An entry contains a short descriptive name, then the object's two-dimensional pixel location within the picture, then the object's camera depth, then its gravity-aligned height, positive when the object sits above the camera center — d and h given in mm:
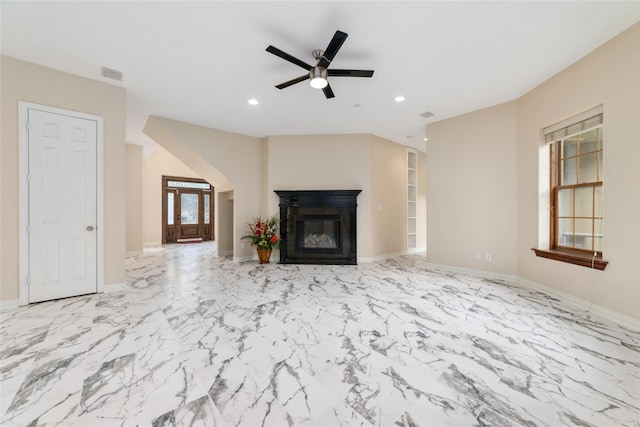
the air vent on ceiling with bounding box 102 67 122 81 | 3150 +1788
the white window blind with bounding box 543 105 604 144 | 2820 +1116
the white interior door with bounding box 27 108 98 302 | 3010 +68
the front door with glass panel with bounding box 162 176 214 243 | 8828 +64
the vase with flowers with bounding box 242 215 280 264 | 5418 -572
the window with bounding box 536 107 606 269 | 2918 +319
